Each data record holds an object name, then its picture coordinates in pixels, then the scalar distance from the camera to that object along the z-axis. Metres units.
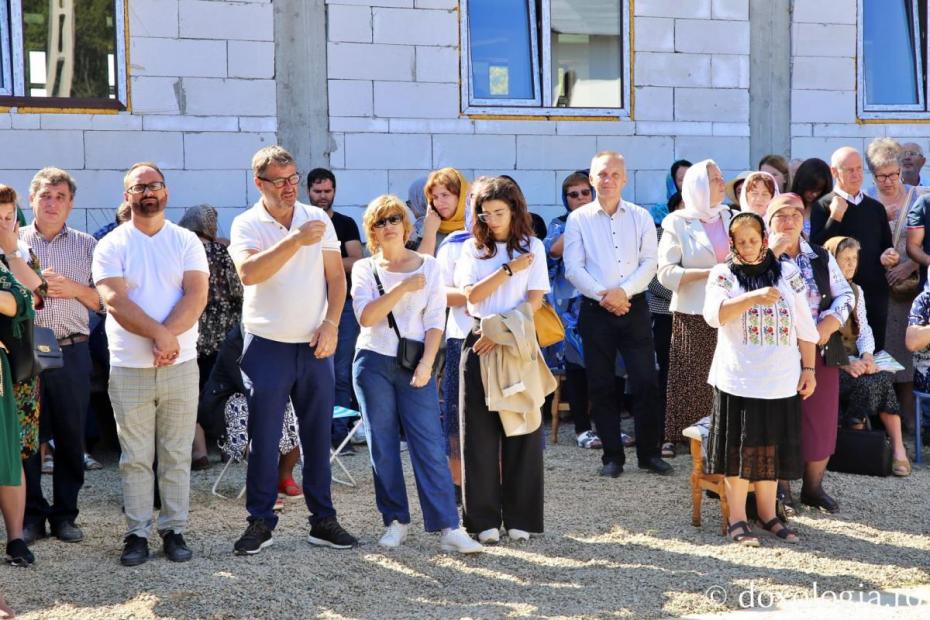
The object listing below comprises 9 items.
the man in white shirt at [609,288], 7.34
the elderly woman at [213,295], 7.78
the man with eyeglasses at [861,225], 7.93
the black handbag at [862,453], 7.42
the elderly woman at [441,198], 7.03
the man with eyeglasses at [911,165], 9.58
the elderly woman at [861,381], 7.28
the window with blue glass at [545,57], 9.71
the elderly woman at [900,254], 8.47
